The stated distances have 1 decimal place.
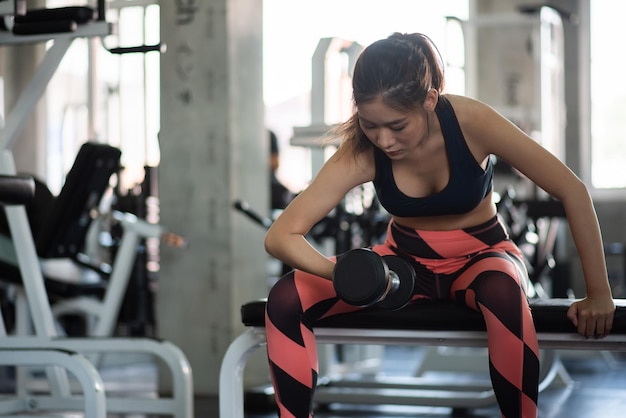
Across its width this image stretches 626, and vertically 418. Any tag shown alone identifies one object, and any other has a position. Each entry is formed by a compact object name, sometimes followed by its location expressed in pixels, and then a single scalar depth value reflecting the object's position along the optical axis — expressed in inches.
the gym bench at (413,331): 127.4
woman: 124.6
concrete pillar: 218.8
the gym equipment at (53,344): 163.1
